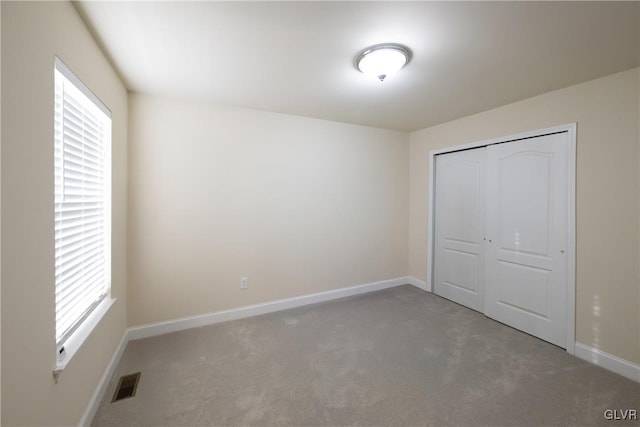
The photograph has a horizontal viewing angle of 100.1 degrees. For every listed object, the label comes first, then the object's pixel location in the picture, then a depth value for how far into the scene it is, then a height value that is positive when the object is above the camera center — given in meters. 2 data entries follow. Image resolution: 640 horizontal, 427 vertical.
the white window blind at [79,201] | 1.43 +0.05
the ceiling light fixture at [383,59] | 1.84 +1.10
